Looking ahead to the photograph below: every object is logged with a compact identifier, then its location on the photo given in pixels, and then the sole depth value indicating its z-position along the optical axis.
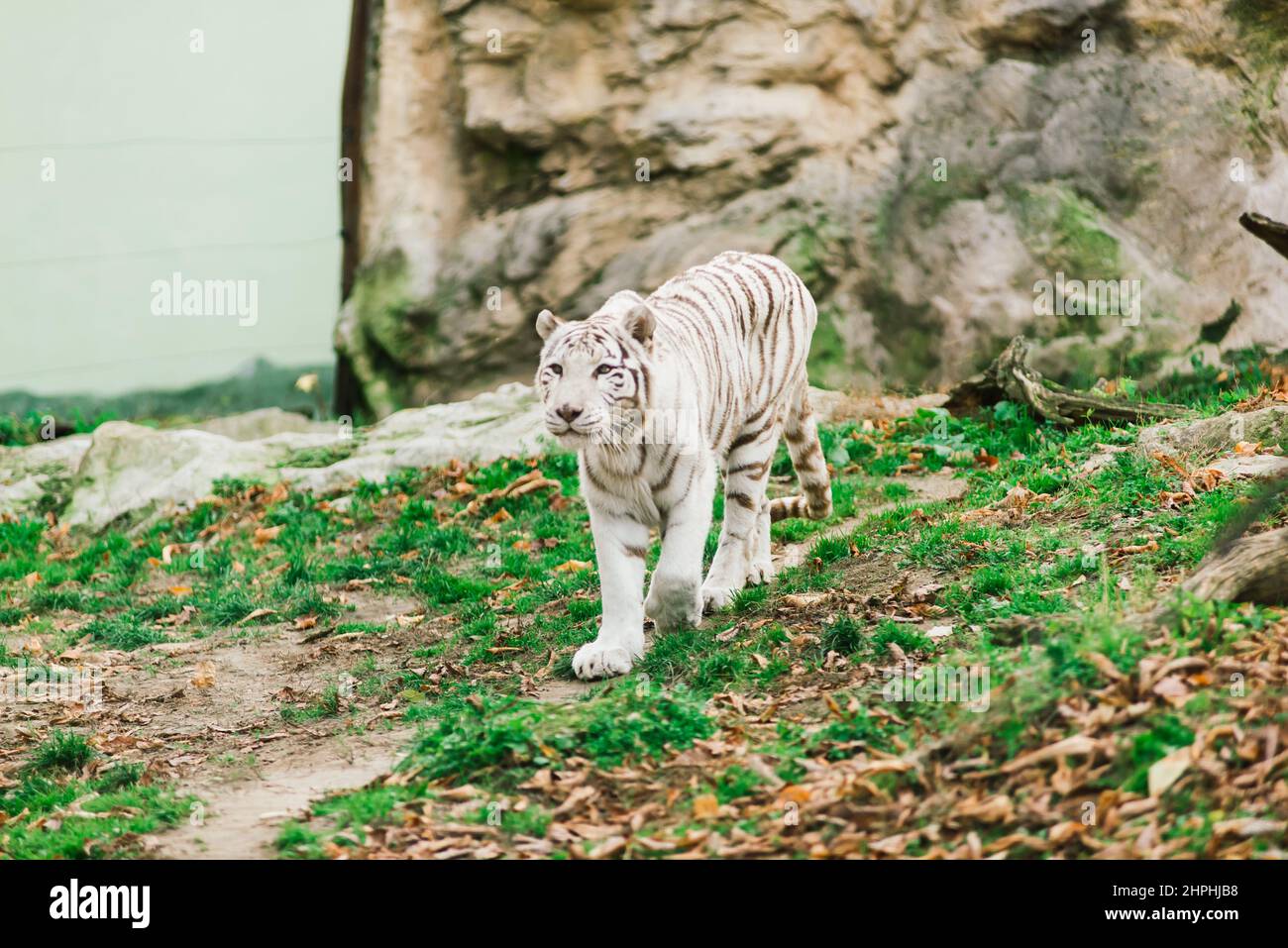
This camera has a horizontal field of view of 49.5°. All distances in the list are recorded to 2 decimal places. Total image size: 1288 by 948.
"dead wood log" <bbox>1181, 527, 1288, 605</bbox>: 4.54
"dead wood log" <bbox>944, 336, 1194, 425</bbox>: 8.07
